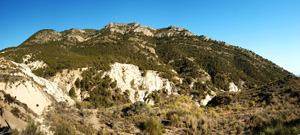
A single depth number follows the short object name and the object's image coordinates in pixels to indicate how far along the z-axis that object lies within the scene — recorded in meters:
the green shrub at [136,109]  10.11
